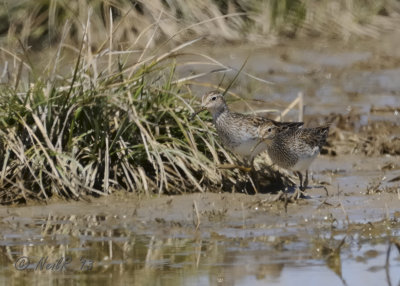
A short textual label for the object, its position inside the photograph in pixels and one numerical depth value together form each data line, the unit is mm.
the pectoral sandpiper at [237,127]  19047
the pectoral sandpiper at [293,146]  19094
